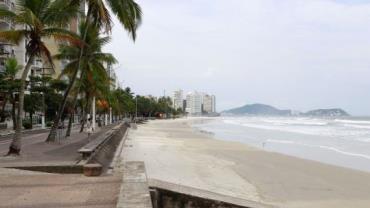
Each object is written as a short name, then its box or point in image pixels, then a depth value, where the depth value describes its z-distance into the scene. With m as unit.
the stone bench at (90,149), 16.53
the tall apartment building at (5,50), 60.06
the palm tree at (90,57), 33.56
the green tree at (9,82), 44.40
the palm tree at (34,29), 19.48
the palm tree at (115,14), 24.05
